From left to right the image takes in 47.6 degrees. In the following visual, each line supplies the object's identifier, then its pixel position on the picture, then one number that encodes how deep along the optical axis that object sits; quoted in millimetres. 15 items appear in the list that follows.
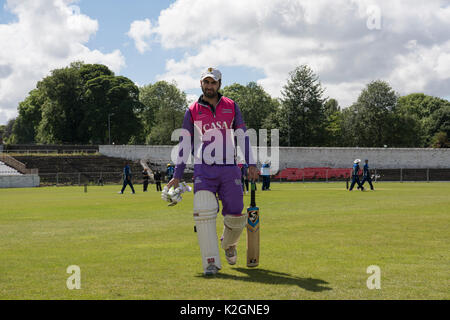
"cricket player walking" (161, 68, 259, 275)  6840
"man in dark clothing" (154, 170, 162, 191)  35225
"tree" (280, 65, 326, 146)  86375
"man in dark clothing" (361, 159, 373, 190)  32188
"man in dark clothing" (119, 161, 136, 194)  31112
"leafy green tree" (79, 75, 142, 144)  85312
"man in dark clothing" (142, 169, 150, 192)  35772
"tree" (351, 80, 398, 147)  98625
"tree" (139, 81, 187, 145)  100281
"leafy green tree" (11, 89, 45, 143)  93000
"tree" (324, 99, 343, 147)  89125
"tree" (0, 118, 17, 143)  160500
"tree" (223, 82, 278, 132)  107062
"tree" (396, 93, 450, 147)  110062
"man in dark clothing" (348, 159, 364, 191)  31250
